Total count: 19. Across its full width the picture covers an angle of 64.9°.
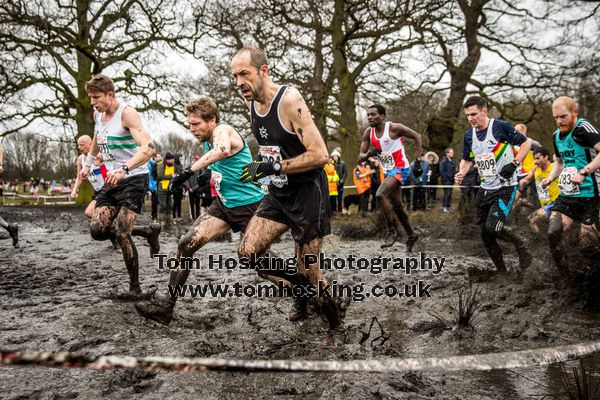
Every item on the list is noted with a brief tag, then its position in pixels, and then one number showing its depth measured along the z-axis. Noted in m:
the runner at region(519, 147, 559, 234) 6.64
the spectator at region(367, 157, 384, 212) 13.49
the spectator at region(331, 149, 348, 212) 14.88
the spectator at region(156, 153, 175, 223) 13.26
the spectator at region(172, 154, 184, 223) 13.79
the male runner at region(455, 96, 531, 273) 5.34
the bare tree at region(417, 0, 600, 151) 15.48
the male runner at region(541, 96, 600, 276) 4.80
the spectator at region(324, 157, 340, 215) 14.41
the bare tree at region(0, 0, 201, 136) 17.58
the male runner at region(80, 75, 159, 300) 4.83
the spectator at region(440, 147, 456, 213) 14.80
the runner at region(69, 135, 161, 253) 6.17
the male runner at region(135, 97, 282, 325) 3.85
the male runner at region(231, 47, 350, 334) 3.29
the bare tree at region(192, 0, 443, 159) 14.25
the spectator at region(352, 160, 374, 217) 13.84
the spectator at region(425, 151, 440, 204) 16.22
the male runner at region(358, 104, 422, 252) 7.33
